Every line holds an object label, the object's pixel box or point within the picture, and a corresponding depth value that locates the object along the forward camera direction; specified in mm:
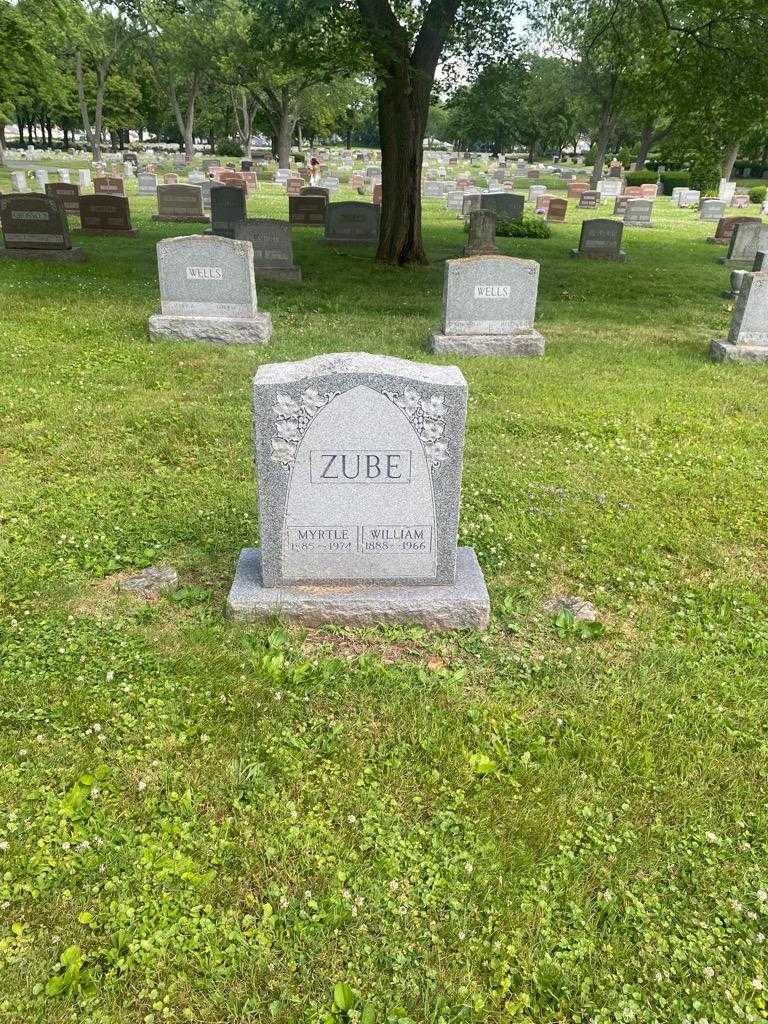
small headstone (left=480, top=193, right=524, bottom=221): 24141
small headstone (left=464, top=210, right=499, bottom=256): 16594
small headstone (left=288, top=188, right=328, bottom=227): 22547
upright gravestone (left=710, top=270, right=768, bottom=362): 9555
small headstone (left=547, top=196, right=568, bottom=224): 27406
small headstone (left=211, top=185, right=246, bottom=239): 18031
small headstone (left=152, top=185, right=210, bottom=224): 21641
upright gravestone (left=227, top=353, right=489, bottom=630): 3588
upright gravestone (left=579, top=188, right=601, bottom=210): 33250
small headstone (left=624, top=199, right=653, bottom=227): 27062
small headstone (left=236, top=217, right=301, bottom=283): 13984
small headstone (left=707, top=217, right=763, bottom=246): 21859
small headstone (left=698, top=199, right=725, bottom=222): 30547
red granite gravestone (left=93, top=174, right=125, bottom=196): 25922
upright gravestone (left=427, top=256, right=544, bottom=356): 9531
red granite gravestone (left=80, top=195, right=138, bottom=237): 18359
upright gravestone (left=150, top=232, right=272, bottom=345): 9547
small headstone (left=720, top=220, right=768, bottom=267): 18125
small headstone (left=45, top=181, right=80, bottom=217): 20438
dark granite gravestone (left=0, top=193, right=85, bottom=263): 14062
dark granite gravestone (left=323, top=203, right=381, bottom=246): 18750
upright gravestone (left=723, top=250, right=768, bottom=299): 12904
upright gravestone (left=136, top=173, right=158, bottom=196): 30173
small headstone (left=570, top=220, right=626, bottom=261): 18234
